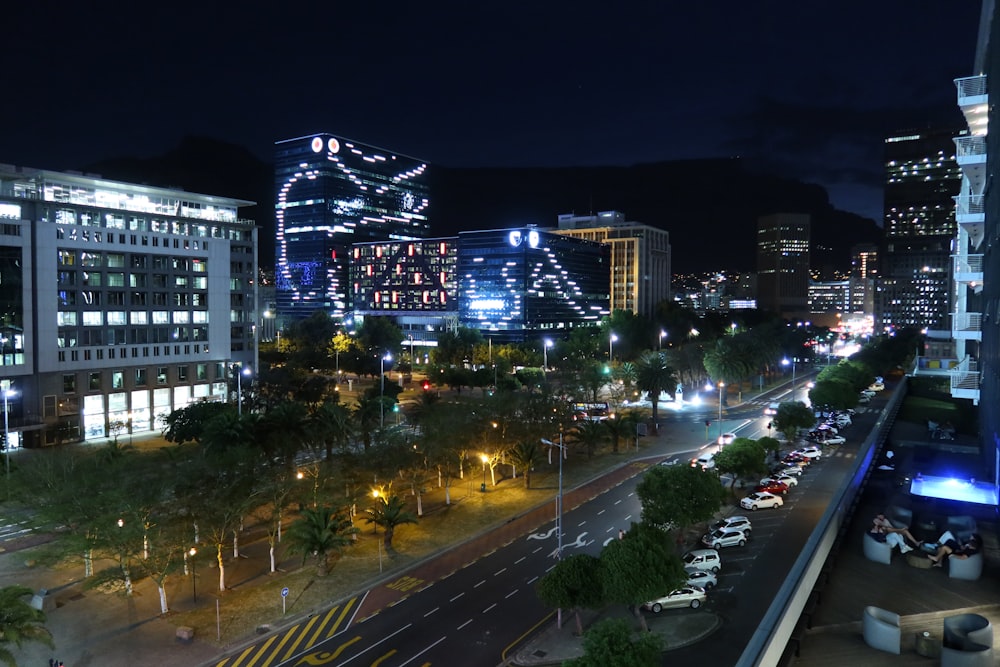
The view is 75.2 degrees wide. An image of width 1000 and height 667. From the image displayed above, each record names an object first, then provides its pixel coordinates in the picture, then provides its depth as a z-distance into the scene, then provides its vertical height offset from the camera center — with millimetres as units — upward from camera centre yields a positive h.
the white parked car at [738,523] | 37219 -12197
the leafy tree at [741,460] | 43844 -10076
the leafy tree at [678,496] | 32562 -9452
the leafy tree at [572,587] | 24797 -10556
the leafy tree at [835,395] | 72312 -9439
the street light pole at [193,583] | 30236 -12588
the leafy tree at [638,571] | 24203 -9826
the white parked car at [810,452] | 56375 -12453
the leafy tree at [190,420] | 54844 -9052
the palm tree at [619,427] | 59344 -10556
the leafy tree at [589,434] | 55594 -10496
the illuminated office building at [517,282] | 159625 +7834
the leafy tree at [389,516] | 36031 -11290
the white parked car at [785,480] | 47625 -12541
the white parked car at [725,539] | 35594 -12529
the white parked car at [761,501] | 42688 -12556
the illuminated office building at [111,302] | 63844 +1600
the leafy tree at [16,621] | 19594 -9418
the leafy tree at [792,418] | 61312 -10199
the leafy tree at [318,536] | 31500 -10796
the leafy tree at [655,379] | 72500 -7550
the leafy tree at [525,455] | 48062 -10569
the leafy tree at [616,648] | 18250 -9643
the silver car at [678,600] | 28031 -12551
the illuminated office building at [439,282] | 194875 +9527
